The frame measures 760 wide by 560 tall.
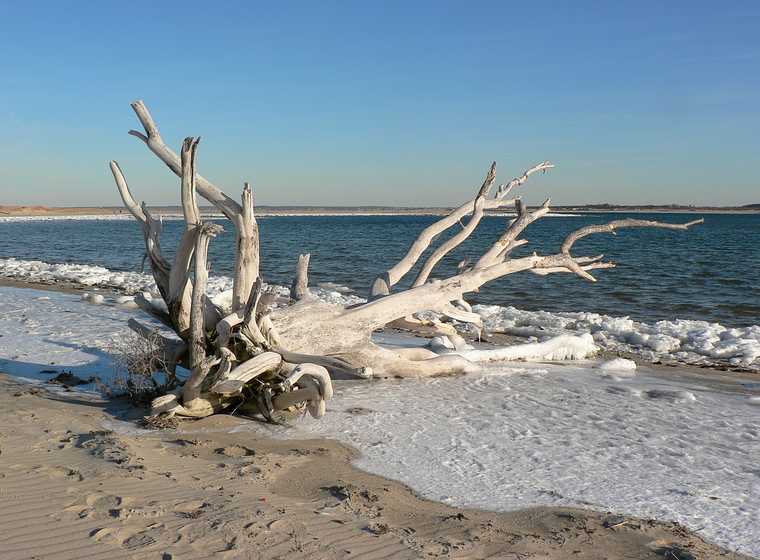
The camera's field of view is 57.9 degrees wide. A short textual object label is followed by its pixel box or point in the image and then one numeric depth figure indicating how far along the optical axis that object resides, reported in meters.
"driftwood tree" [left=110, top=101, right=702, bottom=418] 6.08
